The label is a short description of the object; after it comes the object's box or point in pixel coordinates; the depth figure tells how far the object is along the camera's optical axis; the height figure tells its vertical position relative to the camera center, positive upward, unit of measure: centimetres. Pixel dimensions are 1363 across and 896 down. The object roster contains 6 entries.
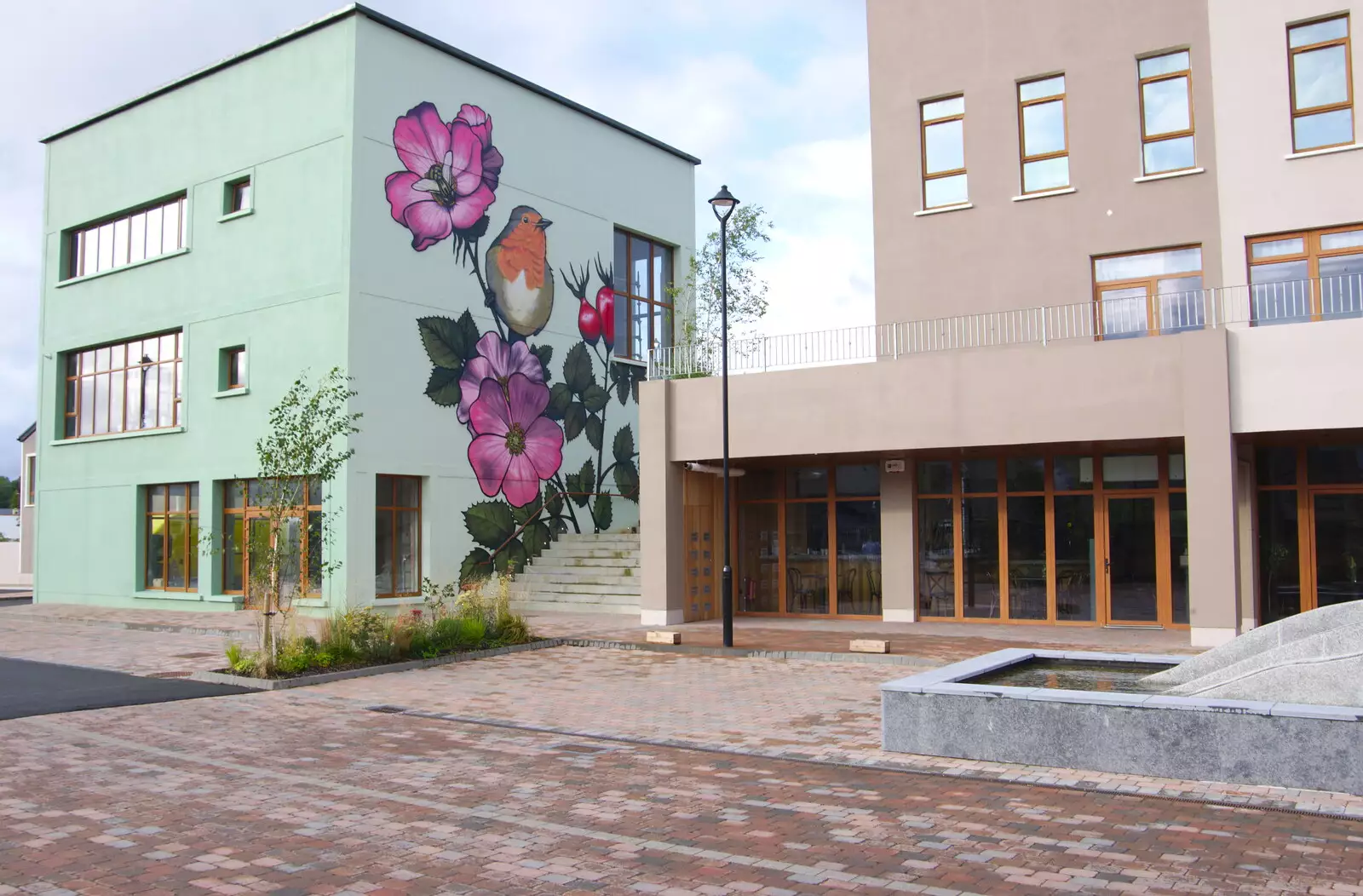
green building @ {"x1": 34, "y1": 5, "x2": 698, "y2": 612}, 2433 +534
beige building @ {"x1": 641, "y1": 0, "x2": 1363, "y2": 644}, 1742 +266
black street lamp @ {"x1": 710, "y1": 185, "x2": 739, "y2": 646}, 1720 +338
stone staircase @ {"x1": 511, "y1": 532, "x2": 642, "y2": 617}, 2459 -110
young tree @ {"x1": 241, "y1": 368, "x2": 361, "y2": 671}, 1517 +65
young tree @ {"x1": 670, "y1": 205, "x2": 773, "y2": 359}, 2998 +665
